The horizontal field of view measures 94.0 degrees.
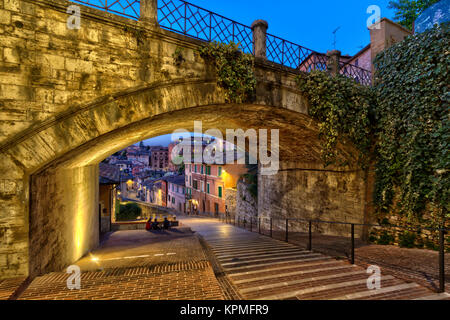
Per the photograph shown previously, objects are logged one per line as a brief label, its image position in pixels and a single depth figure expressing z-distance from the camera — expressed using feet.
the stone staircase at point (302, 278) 9.50
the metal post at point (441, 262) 9.68
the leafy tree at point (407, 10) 33.32
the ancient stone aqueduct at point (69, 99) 10.37
